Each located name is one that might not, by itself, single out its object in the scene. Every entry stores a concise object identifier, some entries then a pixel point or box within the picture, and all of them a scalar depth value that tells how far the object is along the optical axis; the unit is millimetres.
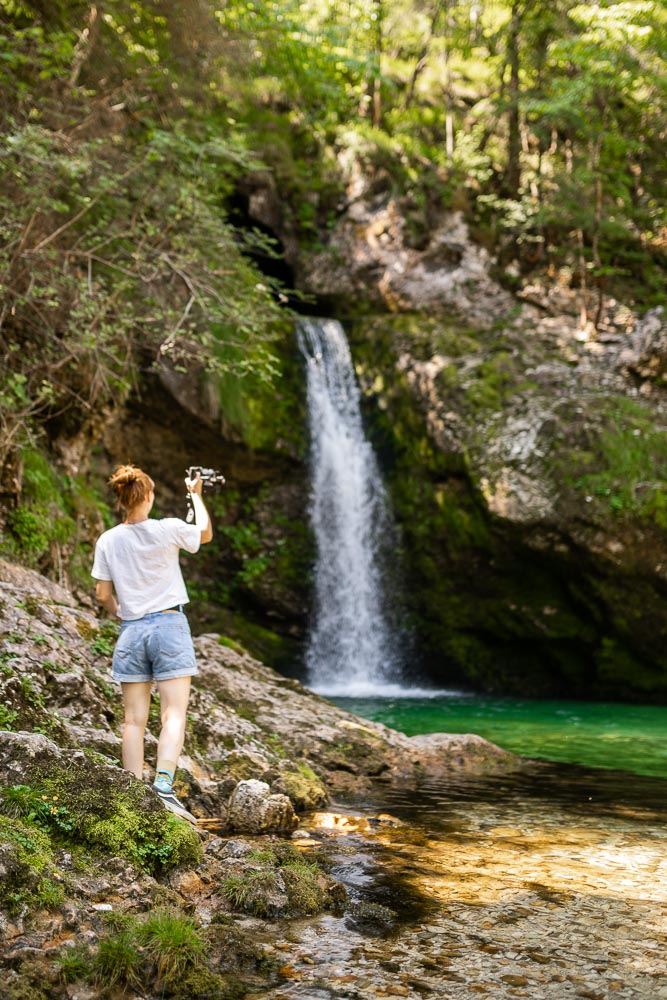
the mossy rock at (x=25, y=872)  2782
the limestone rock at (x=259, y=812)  4520
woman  4082
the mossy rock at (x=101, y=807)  3287
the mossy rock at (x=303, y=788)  5195
